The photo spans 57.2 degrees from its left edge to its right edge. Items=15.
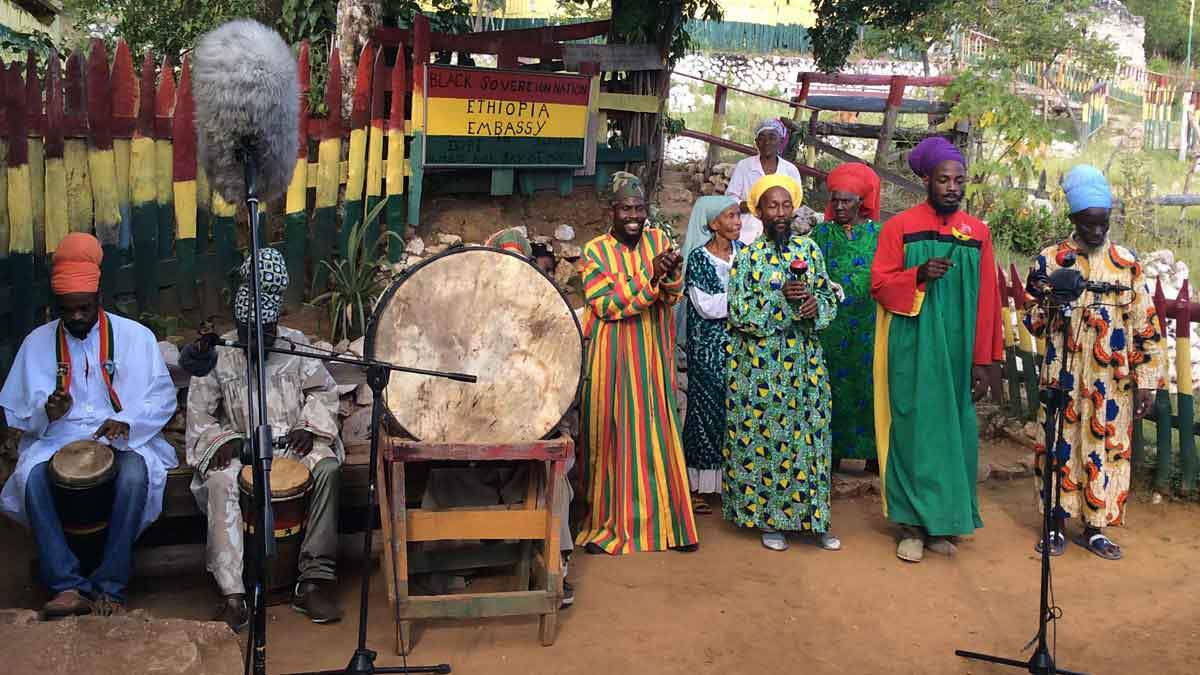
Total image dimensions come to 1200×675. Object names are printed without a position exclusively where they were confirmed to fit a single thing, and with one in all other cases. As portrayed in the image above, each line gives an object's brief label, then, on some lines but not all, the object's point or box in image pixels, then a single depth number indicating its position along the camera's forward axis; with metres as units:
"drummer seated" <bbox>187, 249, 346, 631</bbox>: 4.77
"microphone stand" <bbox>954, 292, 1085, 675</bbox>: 4.17
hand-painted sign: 7.51
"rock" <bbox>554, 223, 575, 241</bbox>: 8.34
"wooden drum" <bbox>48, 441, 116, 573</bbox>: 4.50
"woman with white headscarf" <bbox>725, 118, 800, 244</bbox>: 7.28
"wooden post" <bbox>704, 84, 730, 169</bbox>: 14.52
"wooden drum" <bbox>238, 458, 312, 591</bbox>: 4.62
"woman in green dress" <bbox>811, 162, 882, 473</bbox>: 6.37
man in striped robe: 5.58
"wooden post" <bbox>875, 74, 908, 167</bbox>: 13.77
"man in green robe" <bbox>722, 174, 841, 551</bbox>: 5.57
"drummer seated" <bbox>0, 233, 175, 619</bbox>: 4.56
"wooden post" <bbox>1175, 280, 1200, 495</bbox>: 6.47
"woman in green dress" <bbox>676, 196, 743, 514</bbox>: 5.88
